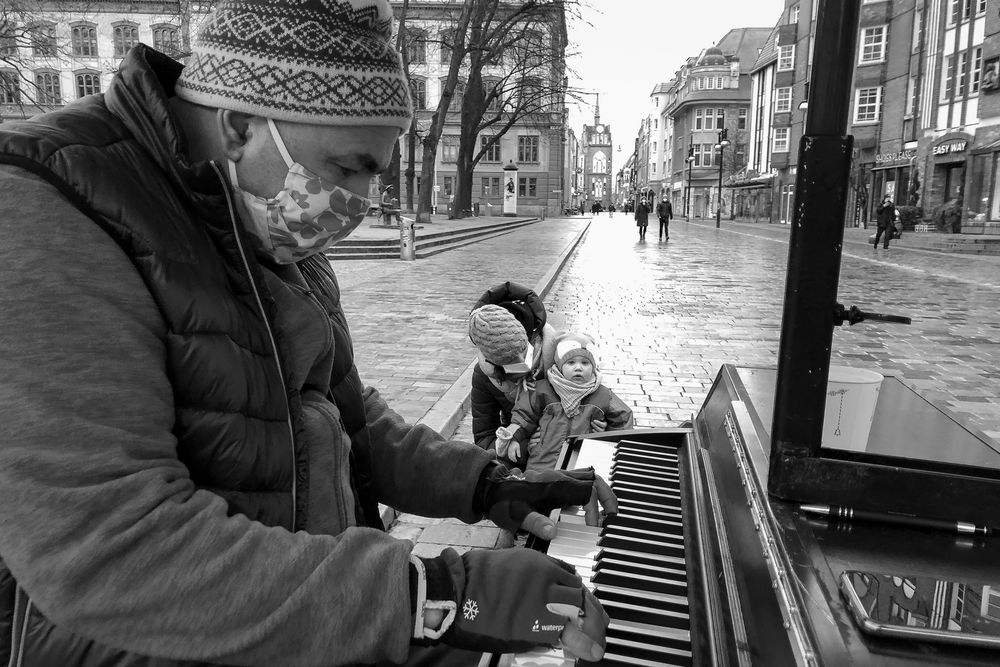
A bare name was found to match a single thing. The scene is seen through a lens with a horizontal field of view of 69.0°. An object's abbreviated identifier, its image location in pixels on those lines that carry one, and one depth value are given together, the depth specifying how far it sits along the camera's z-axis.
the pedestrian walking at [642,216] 30.60
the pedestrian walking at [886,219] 22.45
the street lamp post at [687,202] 67.96
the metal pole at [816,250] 1.24
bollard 18.83
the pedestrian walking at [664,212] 30.02
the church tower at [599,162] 166.75
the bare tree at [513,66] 28.92
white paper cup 1.67
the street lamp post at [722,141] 45.90
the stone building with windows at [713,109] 77.06
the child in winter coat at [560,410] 3.88
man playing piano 1.02
